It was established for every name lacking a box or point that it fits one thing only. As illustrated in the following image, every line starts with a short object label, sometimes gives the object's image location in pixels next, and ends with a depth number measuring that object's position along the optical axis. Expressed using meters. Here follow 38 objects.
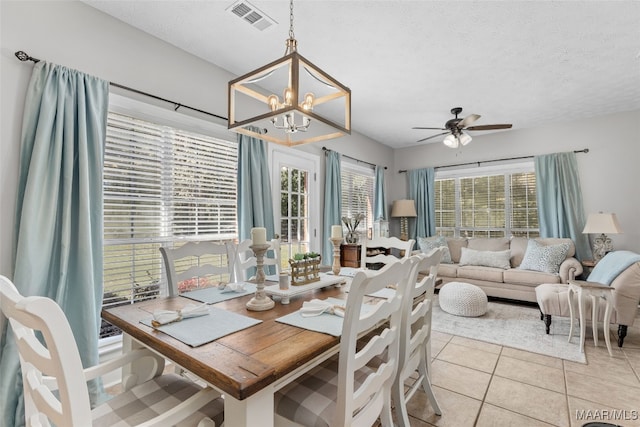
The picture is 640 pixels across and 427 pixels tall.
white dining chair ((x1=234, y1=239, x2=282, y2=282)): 2.18
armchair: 2.73
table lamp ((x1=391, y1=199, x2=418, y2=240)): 5.74
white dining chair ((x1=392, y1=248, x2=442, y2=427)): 1.48
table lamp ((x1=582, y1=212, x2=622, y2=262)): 3.72
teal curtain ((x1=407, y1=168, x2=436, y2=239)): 5.80
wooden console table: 4.44
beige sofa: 3.92
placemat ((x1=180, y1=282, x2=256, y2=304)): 1.66
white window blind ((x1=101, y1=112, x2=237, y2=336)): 2.28
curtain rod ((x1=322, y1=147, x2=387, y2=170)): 4.40
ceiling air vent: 2.09
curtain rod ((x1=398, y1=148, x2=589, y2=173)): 4.47
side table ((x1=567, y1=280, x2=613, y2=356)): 2.64
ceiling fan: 3.60
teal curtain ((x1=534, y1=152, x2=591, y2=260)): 4.44
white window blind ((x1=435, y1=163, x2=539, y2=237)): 5.04
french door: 3.67
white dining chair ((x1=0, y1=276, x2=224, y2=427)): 0.67
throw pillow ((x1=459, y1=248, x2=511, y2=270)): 4.48
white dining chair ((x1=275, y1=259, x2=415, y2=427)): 0.99
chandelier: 1.45
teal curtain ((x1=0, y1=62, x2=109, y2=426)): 1.75
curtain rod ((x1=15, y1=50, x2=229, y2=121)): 1.81
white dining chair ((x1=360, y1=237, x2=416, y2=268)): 2.40
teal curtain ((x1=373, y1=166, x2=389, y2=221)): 5.67
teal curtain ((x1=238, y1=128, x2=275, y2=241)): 3.06
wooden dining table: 0.86
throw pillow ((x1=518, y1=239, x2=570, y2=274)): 4.02
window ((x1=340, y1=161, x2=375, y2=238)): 5.08
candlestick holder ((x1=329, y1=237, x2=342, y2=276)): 2.19
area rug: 2.76
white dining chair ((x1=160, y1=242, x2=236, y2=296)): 1.78
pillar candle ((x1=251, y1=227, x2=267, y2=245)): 1.39
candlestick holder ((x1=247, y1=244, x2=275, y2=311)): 1.42
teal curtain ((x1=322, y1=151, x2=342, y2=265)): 4.34
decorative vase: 4.61
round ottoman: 3.62
